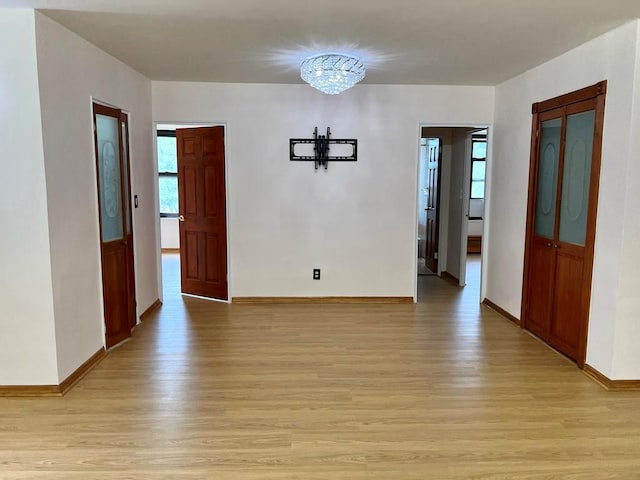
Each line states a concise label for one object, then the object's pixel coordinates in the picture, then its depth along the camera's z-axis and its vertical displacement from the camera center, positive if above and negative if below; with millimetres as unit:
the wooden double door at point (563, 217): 3377 -242
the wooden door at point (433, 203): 6867 -253
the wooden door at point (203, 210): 5211 -293
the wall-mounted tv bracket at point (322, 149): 5066 +398
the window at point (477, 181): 9055 +116
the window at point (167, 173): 8922 +213
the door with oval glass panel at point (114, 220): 3682 -307
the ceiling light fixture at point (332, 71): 3633 +913
